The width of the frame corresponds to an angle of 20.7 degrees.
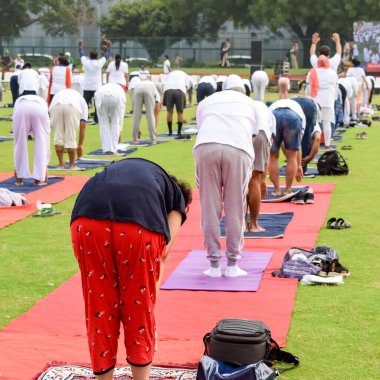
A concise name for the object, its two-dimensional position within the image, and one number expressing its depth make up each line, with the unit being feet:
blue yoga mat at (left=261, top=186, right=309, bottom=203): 46.96
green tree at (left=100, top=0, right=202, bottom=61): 239.71
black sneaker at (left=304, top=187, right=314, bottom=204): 46.73
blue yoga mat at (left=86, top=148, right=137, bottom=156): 67.92
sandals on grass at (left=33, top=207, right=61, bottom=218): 43.75
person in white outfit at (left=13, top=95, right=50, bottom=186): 51.67
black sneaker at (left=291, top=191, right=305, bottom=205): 46.53
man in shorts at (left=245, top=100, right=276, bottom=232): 37.11
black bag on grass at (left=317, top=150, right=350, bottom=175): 57.47
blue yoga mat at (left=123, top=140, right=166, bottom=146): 76.13
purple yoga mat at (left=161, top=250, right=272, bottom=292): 30.09
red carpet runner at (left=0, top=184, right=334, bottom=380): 23.11
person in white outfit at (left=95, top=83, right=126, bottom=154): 65.46
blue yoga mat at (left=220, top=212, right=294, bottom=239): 38.37
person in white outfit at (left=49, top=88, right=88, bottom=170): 55.52
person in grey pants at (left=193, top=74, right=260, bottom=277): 30.25
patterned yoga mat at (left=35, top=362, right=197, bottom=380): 21.53
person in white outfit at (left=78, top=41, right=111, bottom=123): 92.17
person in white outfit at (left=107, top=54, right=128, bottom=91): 94.94
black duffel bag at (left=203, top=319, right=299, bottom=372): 21.20
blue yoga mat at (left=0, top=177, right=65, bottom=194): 50.80
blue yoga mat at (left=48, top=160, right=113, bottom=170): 60.29
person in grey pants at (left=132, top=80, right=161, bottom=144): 74.28
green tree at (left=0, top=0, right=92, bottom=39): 253.94
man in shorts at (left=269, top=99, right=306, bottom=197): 44.62
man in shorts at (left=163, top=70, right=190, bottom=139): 81.10
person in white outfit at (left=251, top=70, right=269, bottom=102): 105.91
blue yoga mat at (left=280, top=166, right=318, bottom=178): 56.80
